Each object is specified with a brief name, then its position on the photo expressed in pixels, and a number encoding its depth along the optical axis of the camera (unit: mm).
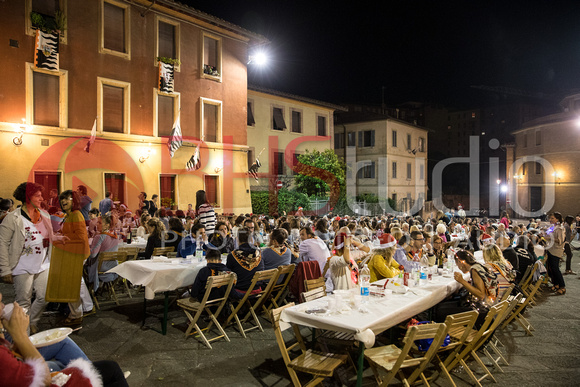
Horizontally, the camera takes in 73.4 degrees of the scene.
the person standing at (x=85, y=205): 7694
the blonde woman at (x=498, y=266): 5262
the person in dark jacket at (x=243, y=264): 5785
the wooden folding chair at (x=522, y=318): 5625
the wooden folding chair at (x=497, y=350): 4578
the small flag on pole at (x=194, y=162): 15266
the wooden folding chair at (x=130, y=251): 7307
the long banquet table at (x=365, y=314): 3744
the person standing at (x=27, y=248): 4844
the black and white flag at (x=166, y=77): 15828
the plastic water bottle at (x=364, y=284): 4824
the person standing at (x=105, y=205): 12258
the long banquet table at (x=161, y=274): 5680
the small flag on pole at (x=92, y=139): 13242
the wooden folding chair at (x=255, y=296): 5496
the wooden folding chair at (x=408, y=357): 3471
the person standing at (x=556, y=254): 8711
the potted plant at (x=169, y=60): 15961
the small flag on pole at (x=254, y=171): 20844
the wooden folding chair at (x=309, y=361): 3721
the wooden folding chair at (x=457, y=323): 3682
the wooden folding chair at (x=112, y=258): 6699
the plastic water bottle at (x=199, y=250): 6628
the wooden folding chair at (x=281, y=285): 6008
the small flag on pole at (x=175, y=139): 14138
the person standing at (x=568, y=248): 10914
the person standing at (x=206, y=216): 8242
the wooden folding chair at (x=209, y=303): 5066
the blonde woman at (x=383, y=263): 5879
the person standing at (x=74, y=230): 5441
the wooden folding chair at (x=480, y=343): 4129
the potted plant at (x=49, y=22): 12656
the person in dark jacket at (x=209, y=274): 5426
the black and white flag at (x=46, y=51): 12680
